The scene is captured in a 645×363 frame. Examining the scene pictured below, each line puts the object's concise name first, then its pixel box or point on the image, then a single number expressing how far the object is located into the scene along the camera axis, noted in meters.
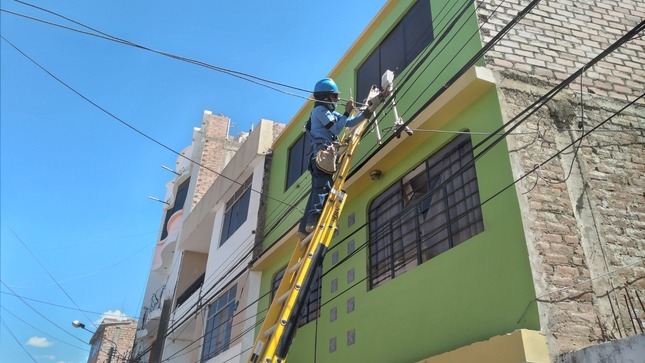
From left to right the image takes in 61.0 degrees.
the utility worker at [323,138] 7.09
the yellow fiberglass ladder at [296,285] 5.59
